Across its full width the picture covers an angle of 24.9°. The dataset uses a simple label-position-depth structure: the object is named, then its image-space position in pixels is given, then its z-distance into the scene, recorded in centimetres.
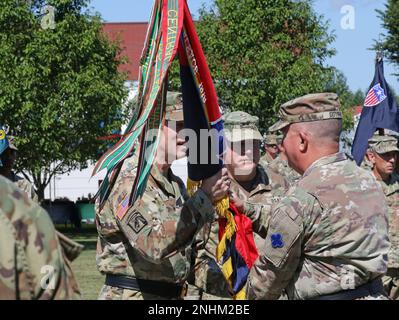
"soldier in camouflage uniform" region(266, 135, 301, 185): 936
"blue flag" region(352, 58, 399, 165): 1159
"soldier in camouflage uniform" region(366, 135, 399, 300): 1012
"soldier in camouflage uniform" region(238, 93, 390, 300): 486
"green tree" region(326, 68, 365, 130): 2886
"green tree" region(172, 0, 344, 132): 2675
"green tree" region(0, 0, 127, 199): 2650
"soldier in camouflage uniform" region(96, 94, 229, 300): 481
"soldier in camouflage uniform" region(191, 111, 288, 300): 772
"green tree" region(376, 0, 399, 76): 3631
